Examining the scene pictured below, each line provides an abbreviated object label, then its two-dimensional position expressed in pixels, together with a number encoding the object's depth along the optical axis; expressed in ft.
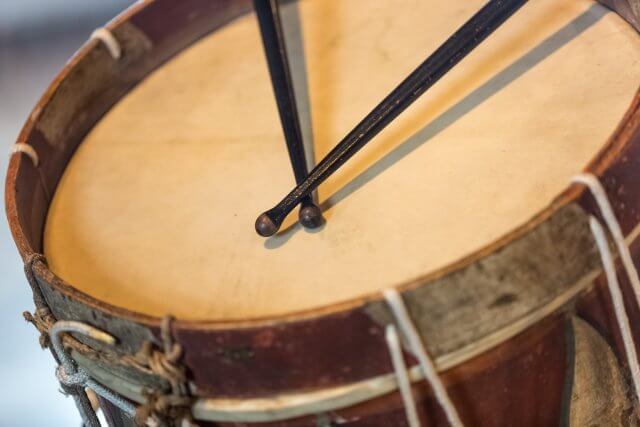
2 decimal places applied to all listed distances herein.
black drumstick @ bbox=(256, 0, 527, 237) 3.07
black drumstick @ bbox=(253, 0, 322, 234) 3.26
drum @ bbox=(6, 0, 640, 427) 2.56
